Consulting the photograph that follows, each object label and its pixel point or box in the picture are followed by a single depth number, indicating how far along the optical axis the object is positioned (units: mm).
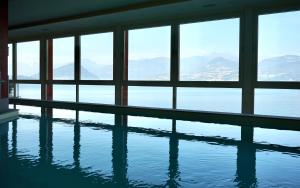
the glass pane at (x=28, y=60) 14141
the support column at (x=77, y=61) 12422
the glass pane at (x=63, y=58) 12953
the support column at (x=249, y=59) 8289
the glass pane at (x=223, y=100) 8812
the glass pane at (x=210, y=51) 8951
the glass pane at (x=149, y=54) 10266
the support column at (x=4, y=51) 8883
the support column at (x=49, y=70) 13562
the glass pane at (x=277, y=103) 8305
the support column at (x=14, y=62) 14891
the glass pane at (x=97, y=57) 11656
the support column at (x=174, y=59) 9730
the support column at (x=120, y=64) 11000
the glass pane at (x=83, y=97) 12430
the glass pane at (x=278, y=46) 8102
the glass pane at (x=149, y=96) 10174
